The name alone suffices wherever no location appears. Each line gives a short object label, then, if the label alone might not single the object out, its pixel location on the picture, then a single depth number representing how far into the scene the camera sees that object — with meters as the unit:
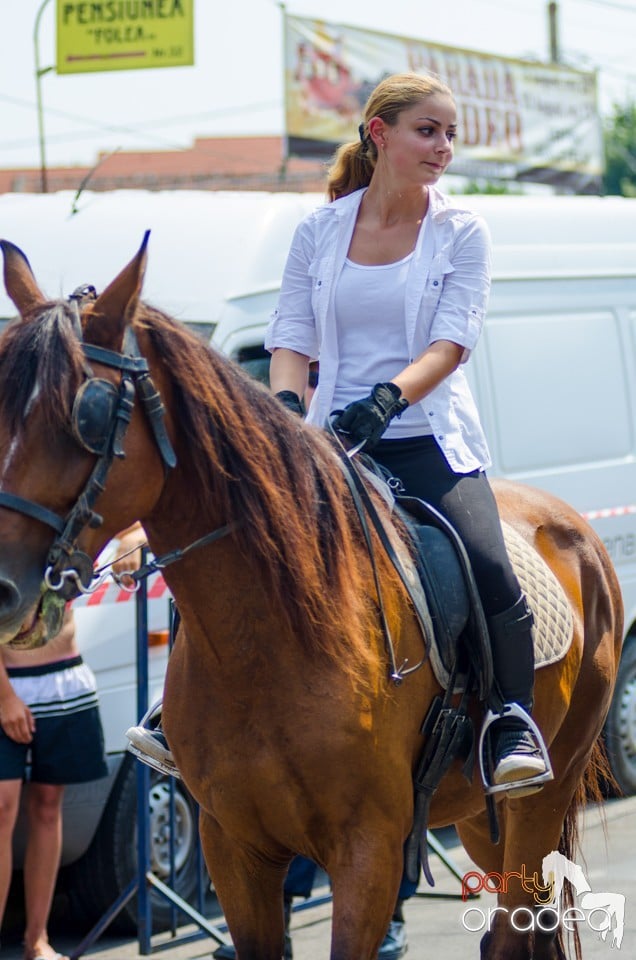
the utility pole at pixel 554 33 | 35.59
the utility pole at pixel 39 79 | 10.23
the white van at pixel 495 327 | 6.53
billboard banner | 20.44
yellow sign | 13.88
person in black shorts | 5.93
